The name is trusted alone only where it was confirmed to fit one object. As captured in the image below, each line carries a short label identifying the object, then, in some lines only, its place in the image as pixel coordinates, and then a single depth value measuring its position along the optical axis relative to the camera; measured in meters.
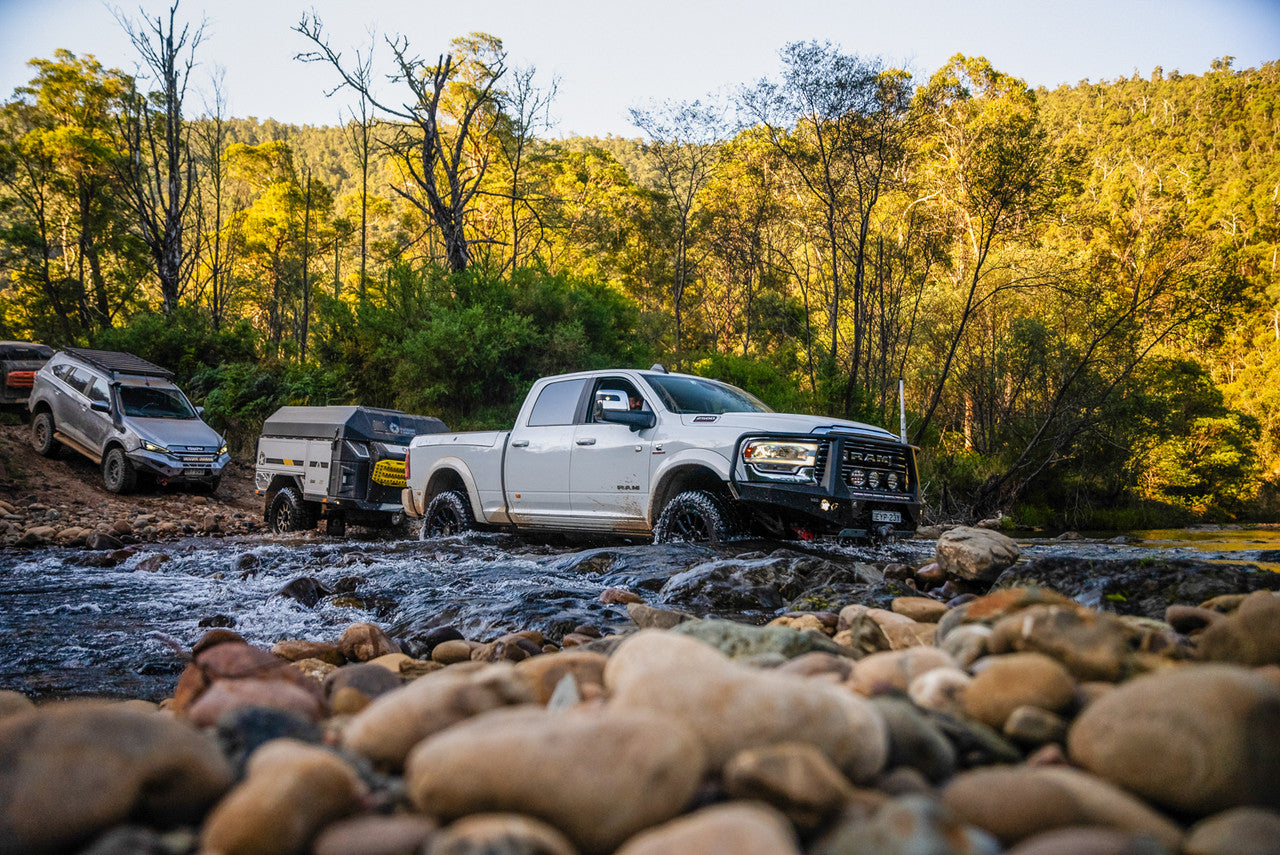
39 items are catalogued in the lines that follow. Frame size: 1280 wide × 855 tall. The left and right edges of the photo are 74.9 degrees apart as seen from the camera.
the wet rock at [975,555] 6.14
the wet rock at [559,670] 2.76
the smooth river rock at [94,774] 1.62
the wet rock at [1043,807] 1.65
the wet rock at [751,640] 3.11
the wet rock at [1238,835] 1.56
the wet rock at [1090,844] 1.45
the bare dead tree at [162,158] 27.56
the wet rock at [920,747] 2.00
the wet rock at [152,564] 8.98
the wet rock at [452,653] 4.59
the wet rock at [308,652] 4.71
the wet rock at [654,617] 4.69
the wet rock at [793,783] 1.66
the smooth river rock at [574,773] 1.60
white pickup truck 7.21
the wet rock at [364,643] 4.82
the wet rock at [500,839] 1.47
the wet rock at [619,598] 5.96
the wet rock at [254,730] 2.08
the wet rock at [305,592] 6.84
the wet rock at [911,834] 1.51
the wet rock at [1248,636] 2.57
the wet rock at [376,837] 1.56
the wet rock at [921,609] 4.48
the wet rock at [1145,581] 4.85
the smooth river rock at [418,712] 2.05
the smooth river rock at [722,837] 1.45
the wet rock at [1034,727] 2.11
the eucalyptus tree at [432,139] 23.61
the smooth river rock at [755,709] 1.88
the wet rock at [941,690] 2.35
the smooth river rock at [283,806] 1.58
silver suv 15.20
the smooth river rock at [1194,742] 1.76
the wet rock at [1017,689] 2.22
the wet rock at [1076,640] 2.43
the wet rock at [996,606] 3.10
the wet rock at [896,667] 2.55
